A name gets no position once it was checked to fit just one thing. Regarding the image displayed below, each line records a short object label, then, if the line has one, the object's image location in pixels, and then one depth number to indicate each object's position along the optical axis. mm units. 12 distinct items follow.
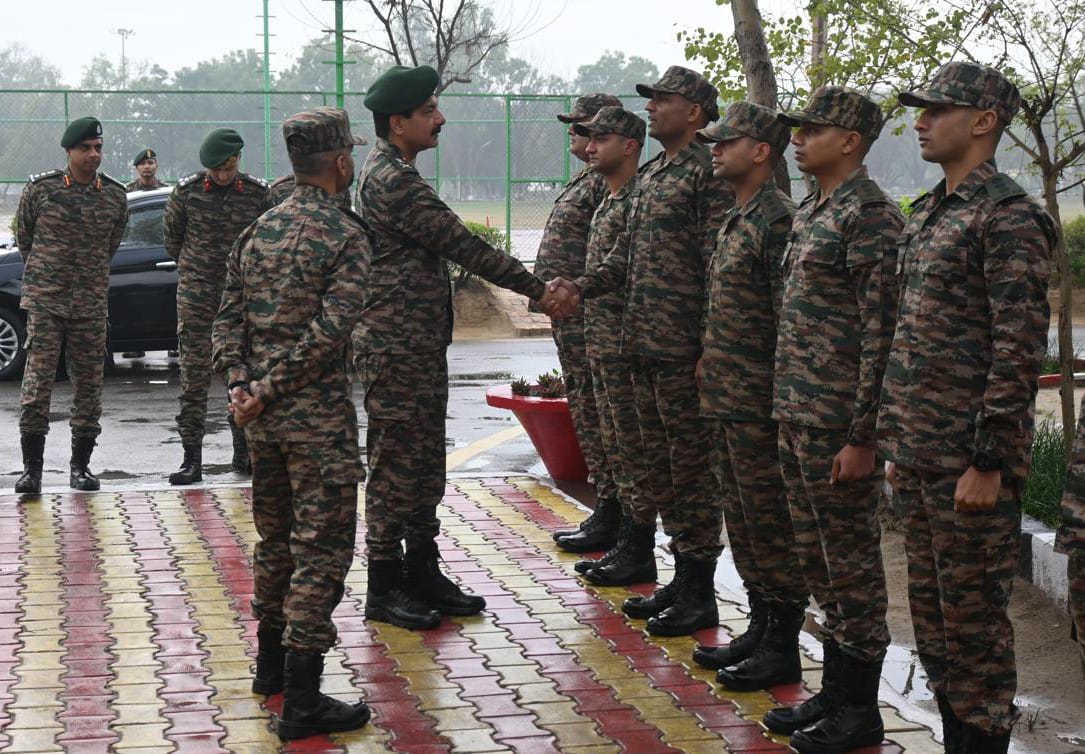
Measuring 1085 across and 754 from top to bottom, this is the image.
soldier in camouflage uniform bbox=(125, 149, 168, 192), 15703
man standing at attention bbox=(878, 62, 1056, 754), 3939
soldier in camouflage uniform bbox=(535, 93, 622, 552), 7391
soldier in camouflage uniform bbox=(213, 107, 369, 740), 4852
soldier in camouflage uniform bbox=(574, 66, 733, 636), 5996
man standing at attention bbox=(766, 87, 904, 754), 4625
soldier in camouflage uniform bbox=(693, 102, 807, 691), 5266
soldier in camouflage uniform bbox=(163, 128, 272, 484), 9297
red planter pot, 8859
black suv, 13938
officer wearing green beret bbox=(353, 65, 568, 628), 6070
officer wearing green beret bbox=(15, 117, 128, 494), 9047
